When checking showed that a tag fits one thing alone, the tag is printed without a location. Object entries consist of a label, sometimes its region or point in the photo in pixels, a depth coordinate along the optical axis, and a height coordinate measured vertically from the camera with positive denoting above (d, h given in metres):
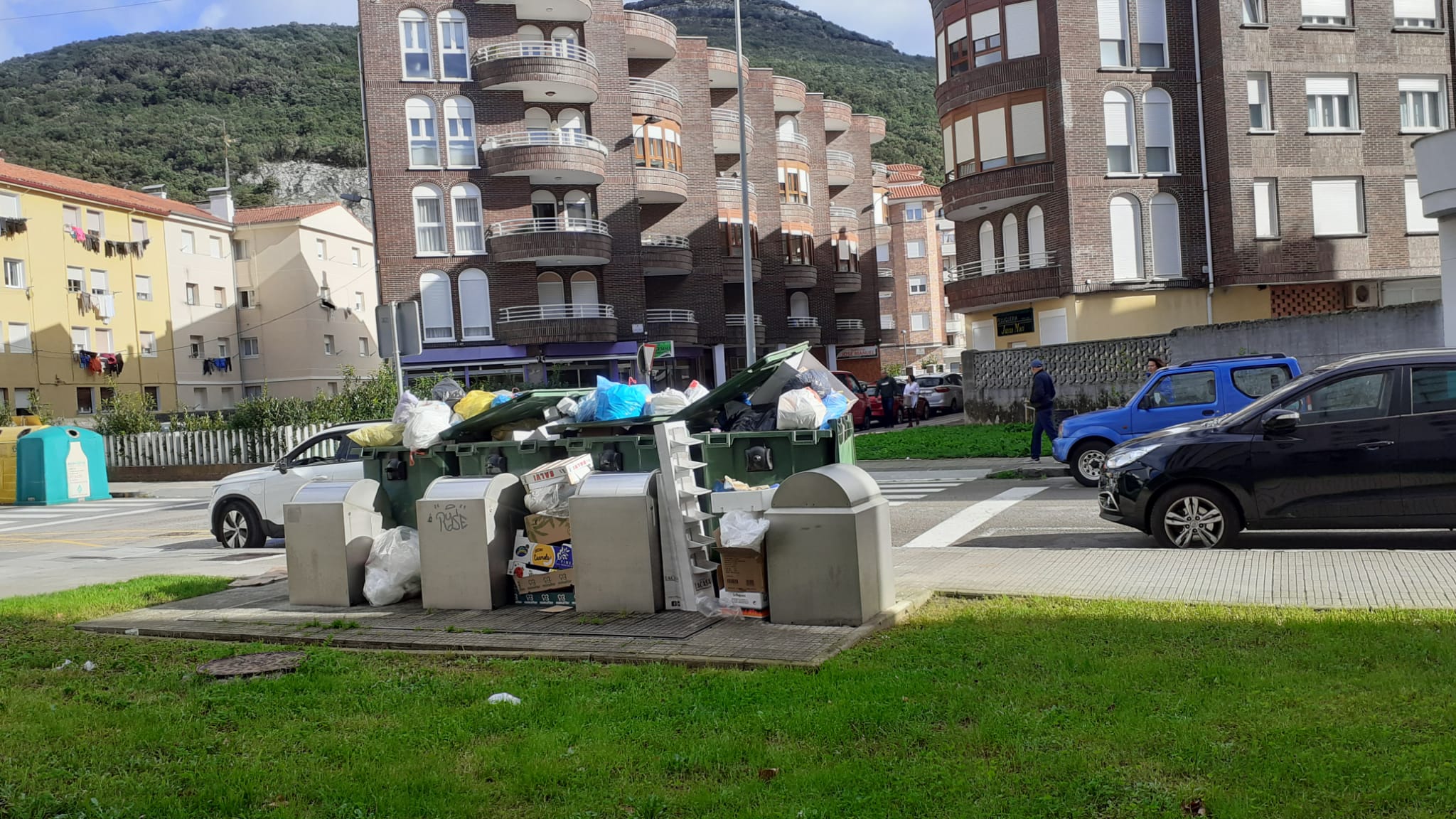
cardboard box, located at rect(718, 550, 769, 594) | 7.34 -1.16
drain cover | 6.74 -1.46
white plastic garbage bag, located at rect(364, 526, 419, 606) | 8.64 -1.22
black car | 9.33 -0.90
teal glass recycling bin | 25.53 -0.83
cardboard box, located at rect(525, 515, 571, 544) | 8.10 -0.91
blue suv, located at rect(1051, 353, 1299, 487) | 14.88 -0.58
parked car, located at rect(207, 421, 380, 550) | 15.70 -0.99
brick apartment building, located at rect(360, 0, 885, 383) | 41.44 +8.13
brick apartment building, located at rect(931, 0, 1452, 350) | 32.62 +5.95
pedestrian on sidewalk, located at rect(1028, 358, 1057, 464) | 19.58 -0.56
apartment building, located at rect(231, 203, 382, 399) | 56.41 +5.13
